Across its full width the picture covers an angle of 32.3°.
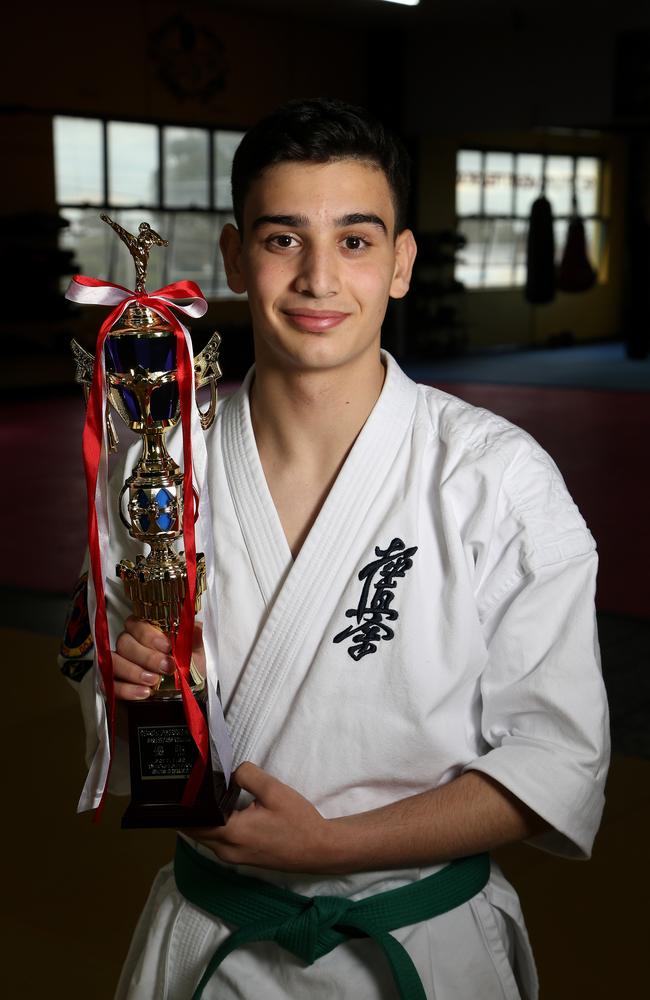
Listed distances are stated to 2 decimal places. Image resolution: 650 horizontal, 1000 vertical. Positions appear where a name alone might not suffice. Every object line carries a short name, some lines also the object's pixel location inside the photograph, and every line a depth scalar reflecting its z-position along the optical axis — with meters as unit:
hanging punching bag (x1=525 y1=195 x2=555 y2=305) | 13.45
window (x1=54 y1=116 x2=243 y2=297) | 12.05
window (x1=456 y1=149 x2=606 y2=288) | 16.73
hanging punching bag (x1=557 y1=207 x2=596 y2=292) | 14.46
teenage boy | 1.22
